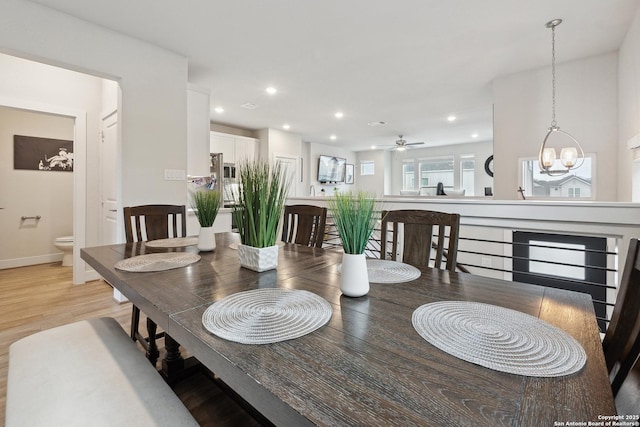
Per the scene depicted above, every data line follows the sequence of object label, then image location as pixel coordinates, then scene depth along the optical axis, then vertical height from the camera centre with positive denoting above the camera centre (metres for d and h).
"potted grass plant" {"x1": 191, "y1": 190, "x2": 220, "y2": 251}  1.62 -0.02
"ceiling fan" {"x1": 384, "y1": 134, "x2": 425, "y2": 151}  7.05 +1.66
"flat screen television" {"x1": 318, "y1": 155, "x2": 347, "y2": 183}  8.23 +1.24
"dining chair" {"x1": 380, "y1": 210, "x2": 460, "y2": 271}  1.41 -0.12
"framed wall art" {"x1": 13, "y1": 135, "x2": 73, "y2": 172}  4.10 +0.82
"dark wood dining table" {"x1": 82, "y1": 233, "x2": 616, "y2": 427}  0.44 -0.29
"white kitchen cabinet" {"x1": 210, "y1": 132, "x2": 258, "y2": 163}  5.71 +1.34
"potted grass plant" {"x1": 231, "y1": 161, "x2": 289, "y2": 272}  1.22 +0.00
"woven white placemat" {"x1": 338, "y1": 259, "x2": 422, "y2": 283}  1.11 -0.25
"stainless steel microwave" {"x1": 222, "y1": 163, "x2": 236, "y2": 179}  5.60 +0.74
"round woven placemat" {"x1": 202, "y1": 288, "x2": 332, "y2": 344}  0.68 -0.28
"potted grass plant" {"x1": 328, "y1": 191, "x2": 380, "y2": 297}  0.92 -0.08
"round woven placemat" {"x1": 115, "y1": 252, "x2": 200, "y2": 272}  1.24 -0.24
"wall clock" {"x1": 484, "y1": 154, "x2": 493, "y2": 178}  8.04 +1.28
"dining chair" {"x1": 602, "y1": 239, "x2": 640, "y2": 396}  0.61 -0.26
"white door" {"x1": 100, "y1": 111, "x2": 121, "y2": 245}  3.07 +0.36
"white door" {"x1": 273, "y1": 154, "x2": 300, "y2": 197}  6.78 +1.10
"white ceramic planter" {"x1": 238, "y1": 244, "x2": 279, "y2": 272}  1.22 -0.20
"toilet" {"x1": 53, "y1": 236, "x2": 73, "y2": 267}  3.96 -0.52
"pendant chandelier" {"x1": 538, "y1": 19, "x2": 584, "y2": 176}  2.93 +0.63
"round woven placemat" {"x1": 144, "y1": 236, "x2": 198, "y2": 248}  1.73 -0.20
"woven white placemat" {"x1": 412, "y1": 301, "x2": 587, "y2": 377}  0.56 -0.28
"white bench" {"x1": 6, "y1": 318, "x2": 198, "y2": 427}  0.78 -0.54
